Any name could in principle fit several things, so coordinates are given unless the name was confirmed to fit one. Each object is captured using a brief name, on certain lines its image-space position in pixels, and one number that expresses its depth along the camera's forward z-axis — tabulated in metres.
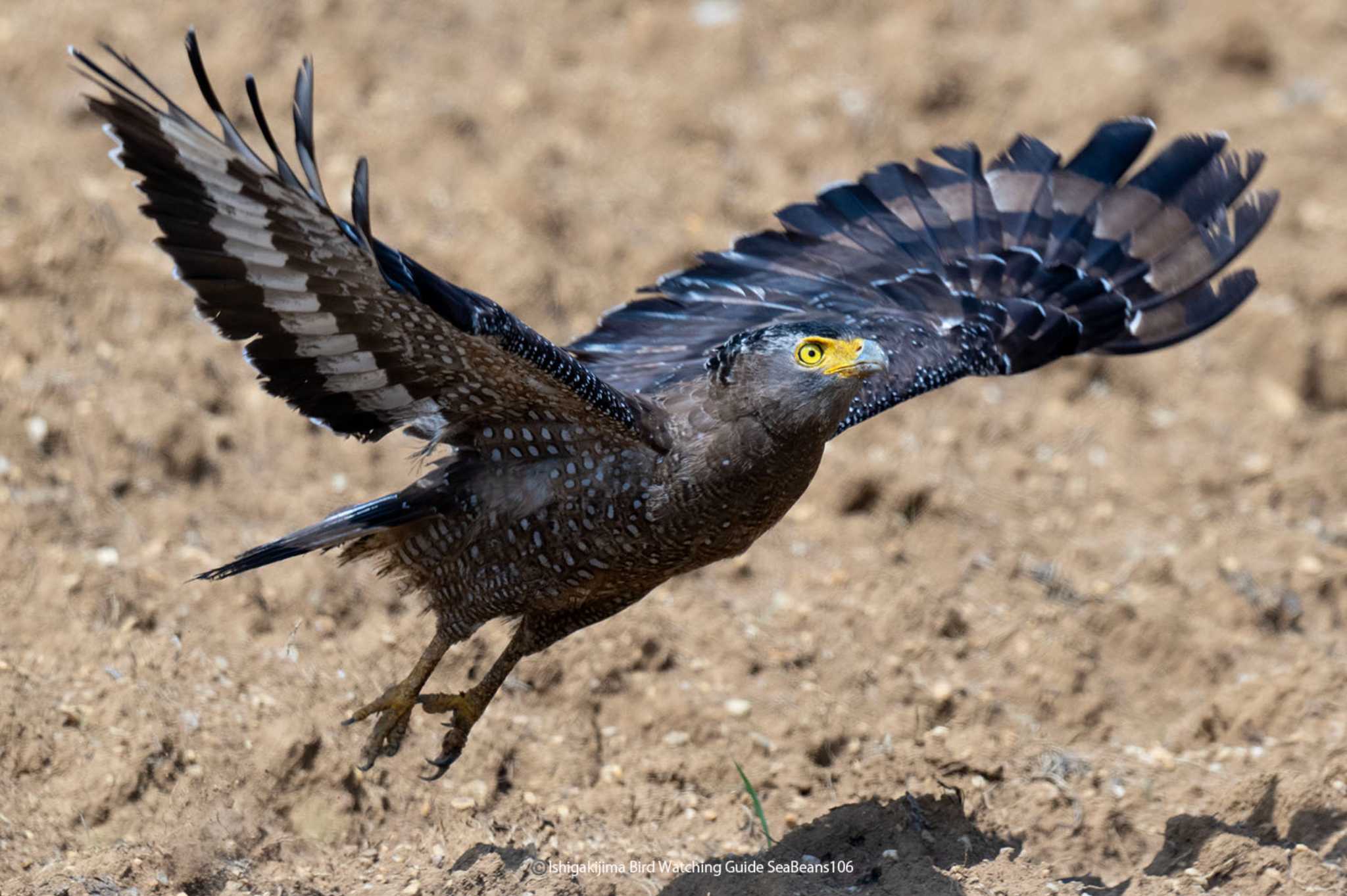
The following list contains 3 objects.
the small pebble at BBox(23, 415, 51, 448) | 14.38
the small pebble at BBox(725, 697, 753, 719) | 13.48
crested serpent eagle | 9.33
